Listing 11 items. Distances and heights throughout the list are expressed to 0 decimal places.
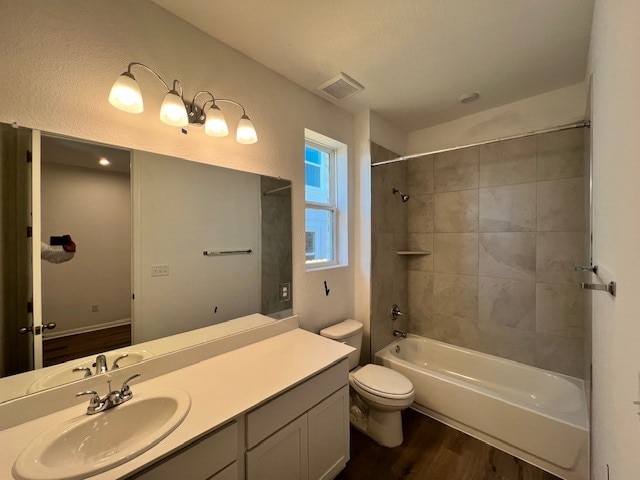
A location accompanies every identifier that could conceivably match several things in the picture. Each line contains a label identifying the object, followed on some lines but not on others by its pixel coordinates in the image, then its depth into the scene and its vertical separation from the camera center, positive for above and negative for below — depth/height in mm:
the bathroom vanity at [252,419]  823 -682
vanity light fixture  1056 +636
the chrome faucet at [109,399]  938 -605
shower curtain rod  1506 +692
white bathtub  1529 -1190
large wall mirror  956 -67
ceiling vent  1805 +1152
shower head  2621 +465
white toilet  1710 -1074
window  2234 +360
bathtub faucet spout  2596 -966
